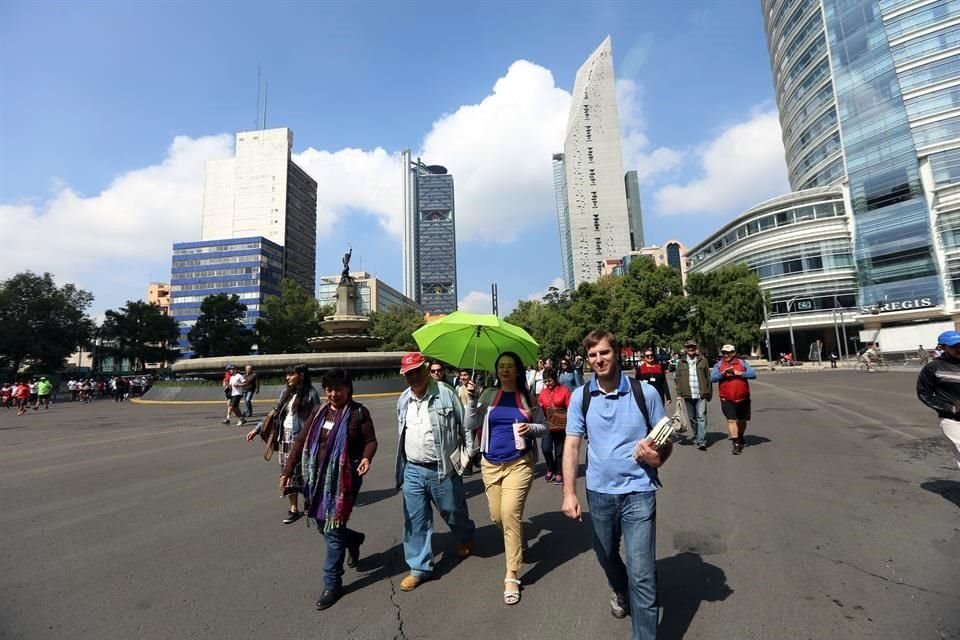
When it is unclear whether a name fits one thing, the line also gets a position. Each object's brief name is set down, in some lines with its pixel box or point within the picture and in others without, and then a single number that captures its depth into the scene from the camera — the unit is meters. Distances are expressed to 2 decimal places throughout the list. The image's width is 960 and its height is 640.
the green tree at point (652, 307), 34.78
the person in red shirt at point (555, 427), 6.56
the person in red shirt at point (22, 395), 19.77
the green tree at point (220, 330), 53.47
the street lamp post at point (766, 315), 39.02
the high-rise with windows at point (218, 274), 99.44
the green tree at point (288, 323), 49.69
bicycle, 32.38
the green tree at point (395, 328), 58.66
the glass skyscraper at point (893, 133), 45.78
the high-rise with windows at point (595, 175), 119.75
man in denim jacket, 3.54
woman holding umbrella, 3.34
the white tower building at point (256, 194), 111.06
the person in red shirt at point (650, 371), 9.18
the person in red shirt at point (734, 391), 7.50
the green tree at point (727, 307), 37.03
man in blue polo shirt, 2.49
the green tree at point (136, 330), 54.91
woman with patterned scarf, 3.26
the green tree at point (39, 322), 36.00
